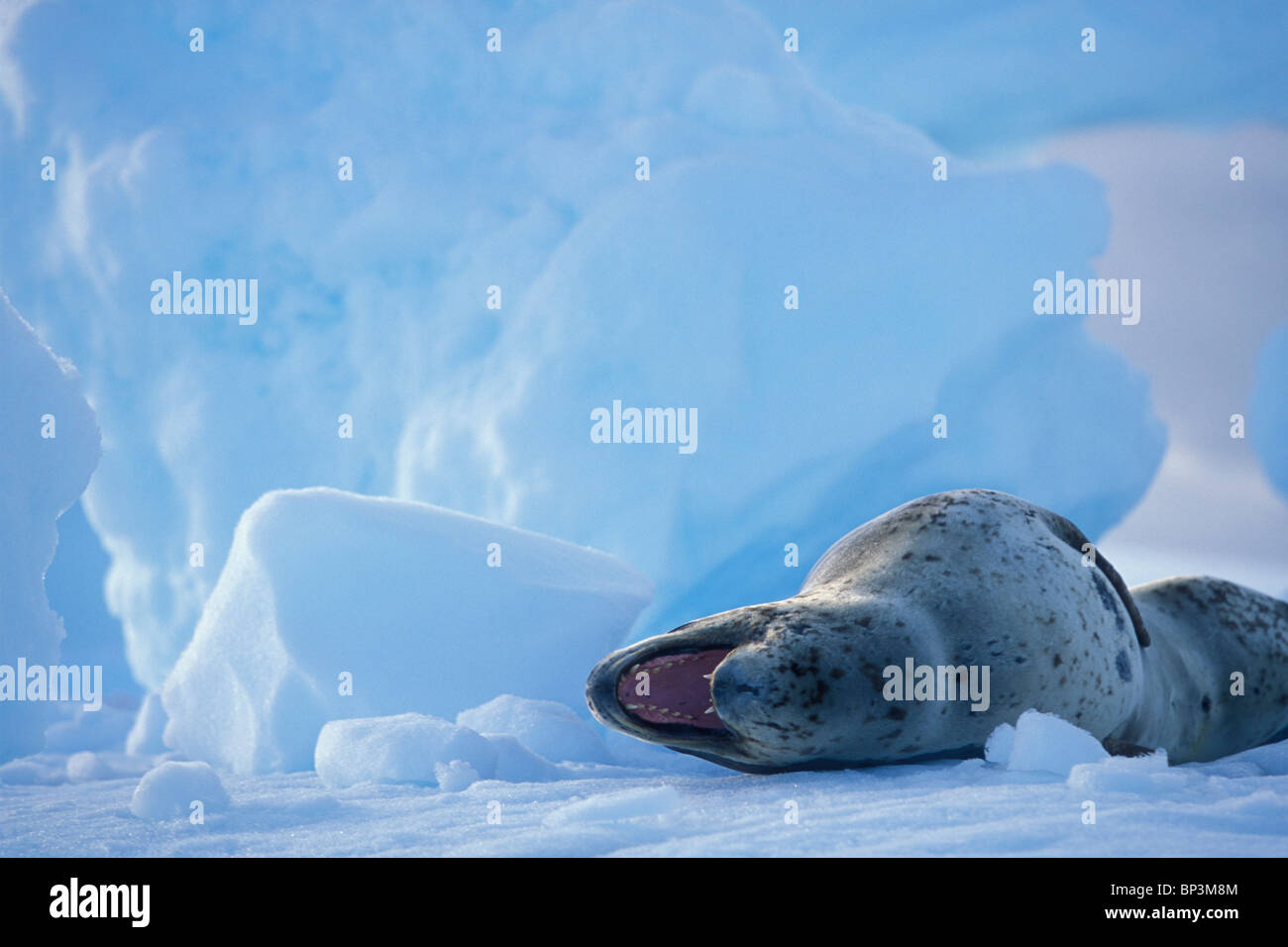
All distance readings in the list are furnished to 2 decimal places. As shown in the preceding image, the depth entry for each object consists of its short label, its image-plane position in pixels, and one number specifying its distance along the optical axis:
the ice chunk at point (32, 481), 4.20
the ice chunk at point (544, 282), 7.27
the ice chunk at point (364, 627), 4.14
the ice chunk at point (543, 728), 3.42
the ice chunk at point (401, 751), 2.91
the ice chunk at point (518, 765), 2.99
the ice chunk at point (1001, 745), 2.53
